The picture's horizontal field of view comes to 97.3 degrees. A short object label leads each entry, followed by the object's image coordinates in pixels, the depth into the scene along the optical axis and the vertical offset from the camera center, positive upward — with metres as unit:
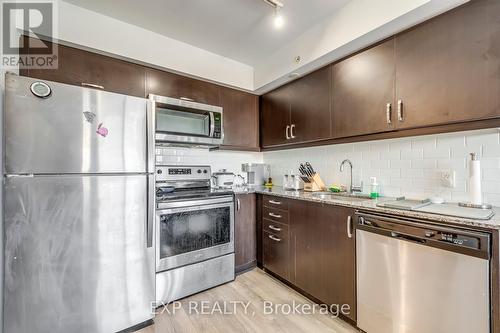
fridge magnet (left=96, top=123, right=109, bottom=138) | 1.56 +0.27
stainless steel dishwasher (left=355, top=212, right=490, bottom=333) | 1.12 -0.66
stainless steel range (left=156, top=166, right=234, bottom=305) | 1.99 -0.67
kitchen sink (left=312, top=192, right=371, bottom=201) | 1.98 -0.29
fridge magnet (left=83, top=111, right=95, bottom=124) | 1.52 +0.36
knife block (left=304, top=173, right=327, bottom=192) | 2.57 -0.21
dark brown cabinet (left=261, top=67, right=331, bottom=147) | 2.29 +0.66
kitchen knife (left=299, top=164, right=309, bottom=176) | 2.72 -0.04
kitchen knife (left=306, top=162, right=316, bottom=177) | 2.66 -0.03
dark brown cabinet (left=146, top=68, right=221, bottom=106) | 2.27 +0.90
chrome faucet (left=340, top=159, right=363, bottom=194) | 2.25 -0.21
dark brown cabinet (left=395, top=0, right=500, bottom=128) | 1.31 +0.66
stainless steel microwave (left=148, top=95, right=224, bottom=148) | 2.22 +0.49
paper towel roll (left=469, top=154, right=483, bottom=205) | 1.42 -0.10
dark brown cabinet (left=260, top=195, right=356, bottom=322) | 1.72 -0.79
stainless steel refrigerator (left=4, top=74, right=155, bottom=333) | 1.34 -0.28
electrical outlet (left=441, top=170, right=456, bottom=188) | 1.64 -0.09
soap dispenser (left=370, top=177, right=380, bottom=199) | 2.06 -0.20
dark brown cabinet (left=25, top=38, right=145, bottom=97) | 1.82 +0.86
